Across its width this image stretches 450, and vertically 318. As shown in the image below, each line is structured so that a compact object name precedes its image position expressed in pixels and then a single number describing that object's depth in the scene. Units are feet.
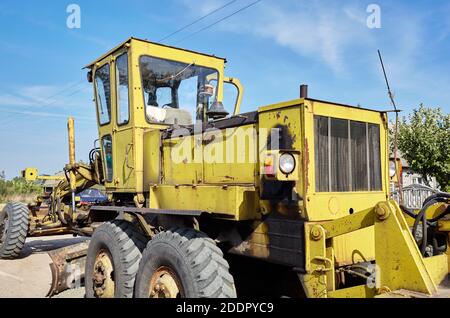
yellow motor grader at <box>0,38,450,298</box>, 10.79
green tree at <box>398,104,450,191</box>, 74.02
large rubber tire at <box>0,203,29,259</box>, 29.99
